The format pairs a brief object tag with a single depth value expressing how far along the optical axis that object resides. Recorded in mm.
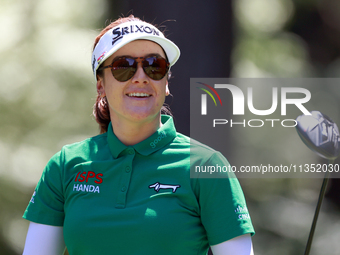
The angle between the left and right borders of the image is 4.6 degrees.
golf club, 8517
